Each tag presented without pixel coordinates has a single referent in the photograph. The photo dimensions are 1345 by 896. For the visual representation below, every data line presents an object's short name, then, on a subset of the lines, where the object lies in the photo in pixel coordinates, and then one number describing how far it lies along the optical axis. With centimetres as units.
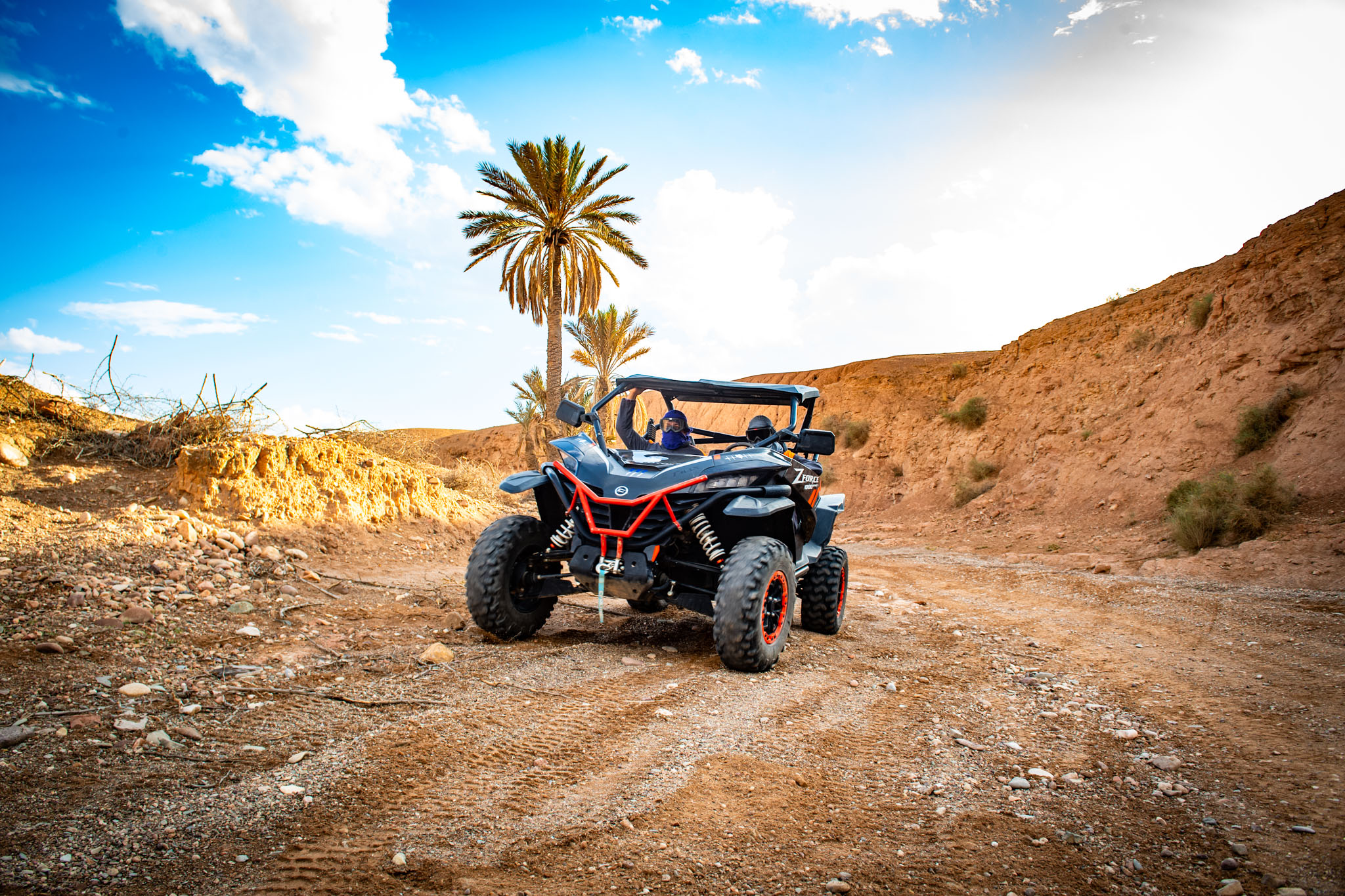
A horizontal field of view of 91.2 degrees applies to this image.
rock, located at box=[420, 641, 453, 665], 448
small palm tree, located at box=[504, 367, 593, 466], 3067
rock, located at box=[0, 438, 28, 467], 711
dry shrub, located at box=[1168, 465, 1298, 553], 1069
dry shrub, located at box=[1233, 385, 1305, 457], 1336
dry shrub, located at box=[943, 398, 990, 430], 2291
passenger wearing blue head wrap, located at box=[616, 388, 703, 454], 588
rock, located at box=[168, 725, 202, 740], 303
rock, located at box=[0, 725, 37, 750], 279
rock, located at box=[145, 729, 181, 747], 292
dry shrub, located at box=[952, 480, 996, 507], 2025
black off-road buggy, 438
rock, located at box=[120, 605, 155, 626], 477
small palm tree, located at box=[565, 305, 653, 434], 2830
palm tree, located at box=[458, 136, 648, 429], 2067
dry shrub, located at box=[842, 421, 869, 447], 2694
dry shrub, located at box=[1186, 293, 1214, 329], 1741
